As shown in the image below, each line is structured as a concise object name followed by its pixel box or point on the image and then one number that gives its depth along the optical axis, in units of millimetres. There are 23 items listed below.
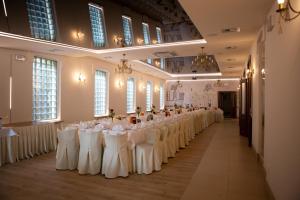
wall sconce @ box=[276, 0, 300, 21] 2570
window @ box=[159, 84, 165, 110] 20423
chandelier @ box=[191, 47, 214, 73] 7752
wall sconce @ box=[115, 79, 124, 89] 12159
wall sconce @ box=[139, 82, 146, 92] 15297
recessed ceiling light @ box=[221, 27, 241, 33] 5633
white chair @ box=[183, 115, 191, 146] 8108
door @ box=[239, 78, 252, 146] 8164
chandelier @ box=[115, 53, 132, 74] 7886
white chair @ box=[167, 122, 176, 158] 6305
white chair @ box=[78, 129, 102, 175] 4852
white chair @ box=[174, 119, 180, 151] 6984
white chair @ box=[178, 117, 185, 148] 7521
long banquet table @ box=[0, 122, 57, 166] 5645
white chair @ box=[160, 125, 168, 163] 5797
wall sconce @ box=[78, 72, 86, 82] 9314
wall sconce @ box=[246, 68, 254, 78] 7758
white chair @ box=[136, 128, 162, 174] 4941
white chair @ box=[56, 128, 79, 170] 5168
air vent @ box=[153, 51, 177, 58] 8344
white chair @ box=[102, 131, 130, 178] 4648
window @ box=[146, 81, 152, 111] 17328
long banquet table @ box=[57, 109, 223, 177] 5023
